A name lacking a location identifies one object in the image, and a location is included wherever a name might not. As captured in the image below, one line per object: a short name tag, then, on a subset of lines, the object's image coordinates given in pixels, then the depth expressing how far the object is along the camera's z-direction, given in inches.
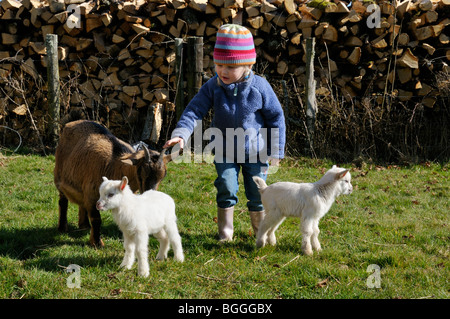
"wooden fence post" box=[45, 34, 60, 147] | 345.7
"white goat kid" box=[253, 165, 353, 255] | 181.6
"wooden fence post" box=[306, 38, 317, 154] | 342.0
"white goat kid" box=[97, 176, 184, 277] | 156.8
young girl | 186.2
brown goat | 187.5
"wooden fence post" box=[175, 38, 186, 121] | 340.5
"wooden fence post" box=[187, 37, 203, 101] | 337.1
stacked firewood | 349.4
